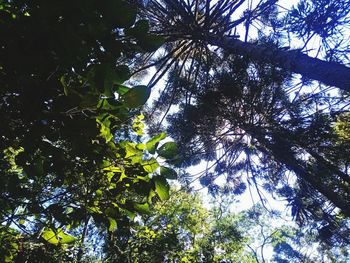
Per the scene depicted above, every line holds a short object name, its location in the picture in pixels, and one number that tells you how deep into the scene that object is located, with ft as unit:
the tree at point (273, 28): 19.31
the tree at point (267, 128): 23.52
